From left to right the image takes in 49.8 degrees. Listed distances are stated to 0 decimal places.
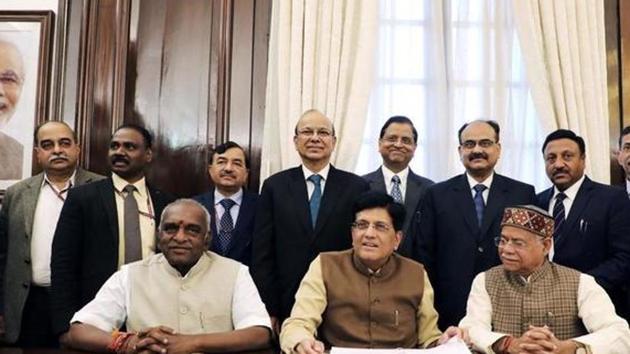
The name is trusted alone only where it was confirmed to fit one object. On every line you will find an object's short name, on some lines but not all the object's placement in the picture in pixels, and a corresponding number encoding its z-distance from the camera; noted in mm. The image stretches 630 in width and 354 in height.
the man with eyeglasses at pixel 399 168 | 3736
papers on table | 2367
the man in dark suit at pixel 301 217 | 3303
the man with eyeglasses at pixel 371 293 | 2805
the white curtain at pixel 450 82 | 4477
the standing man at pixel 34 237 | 3510
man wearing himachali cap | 2611
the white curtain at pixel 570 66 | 4309
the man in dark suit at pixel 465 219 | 3330
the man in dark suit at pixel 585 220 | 3219
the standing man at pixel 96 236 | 3176
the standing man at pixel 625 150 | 3625
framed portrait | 4379
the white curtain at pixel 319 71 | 4301
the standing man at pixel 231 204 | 3488
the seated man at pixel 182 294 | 2658
